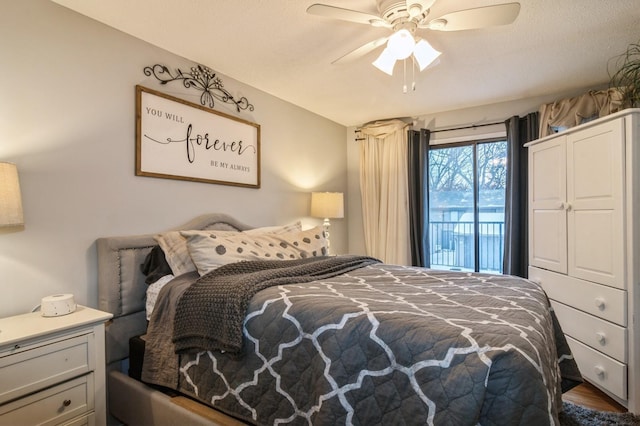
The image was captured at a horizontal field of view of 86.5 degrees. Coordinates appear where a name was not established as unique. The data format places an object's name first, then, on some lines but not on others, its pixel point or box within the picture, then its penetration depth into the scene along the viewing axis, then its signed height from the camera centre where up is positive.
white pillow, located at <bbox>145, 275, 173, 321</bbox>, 1.95 -0.44
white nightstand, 1.31 -0.65
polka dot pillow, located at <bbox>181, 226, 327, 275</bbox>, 1.96 -0.22
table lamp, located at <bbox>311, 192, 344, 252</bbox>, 3.59 +0.09
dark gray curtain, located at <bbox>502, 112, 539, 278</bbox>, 3.37 +0.11
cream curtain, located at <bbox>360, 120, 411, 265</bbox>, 4.00 +0.28
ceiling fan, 1.61 +0.97
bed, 1.00 -0.46
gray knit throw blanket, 1.47 -0.41
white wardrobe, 2.05 -0.22
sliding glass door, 3.73 +0.09
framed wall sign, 2.23 +0.54
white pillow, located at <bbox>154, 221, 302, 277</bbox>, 2.02 -0.22
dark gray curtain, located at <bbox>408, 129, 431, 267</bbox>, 3.91 +0.20
